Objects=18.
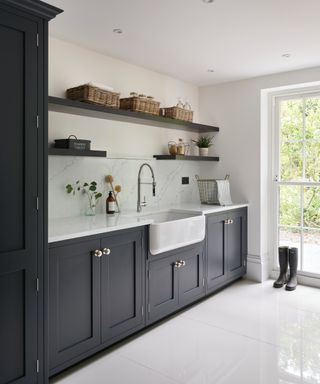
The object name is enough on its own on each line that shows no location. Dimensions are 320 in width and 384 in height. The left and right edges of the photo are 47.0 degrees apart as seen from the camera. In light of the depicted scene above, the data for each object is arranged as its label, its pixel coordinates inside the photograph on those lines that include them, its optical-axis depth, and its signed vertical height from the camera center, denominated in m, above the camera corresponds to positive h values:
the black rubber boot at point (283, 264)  4.08 -0.85
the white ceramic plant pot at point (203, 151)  4.37 +0.43
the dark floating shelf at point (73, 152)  2.70 +0.26
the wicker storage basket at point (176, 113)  3.68 +0.75
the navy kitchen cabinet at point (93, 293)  2.20 -0.70
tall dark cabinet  1.84 -0.01
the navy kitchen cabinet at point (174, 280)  2.91 -0.80
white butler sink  2.82 -0.36
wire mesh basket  4.03 -0.04
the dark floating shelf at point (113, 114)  2.73 +0.63
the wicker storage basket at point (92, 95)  2.85 +0.73
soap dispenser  3.28 -0.16
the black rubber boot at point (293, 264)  4.03 -0.84
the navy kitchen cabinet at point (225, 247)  3.64 -0.64
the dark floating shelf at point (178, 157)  3.78 +0.31
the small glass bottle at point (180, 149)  3.92 +0.41
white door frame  4.27 +0.18
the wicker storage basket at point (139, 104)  3.26 +0.75
